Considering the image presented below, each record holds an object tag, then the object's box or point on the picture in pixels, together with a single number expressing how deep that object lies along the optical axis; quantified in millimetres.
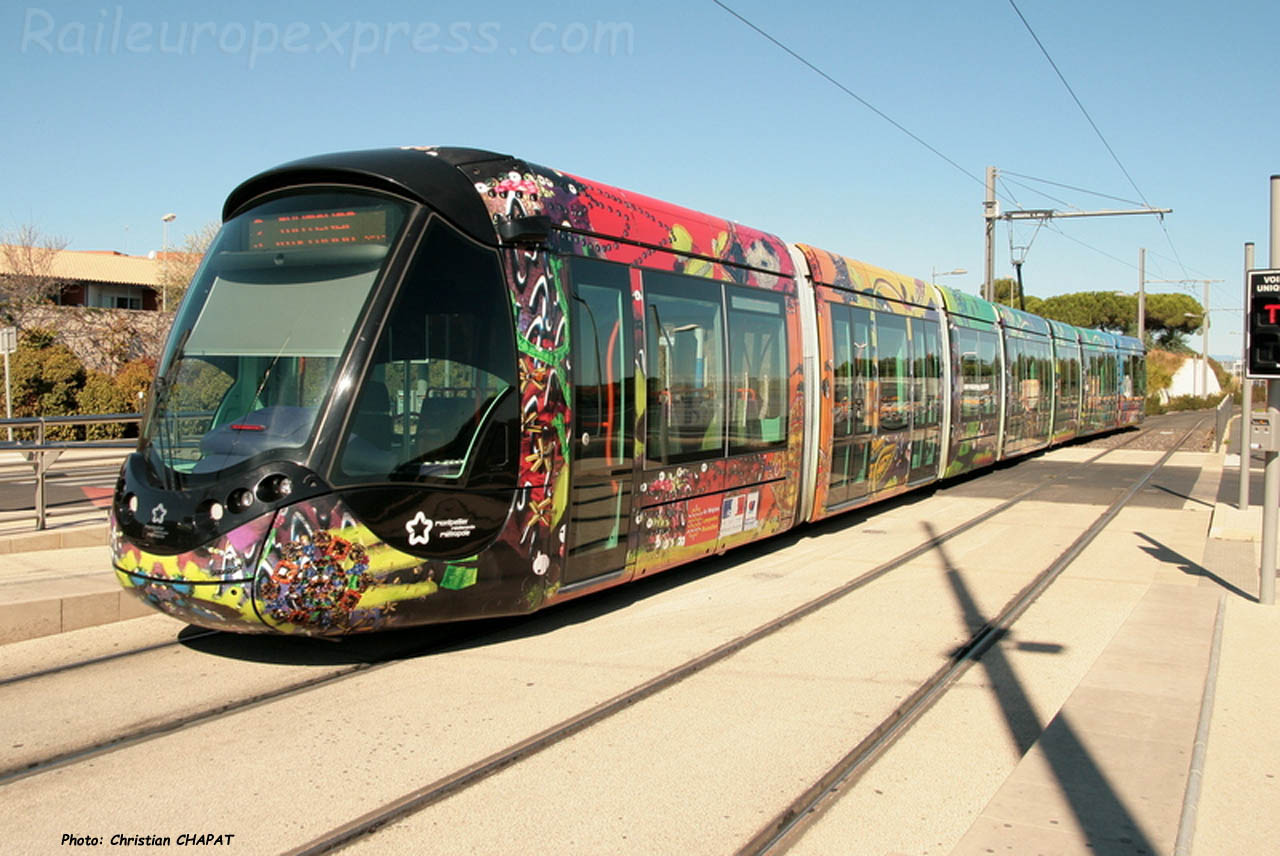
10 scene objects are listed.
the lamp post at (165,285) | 41594
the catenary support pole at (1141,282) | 51466
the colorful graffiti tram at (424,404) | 5875
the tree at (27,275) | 37969
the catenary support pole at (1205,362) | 66750
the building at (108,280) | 52438
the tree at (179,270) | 44188
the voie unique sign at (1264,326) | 8297
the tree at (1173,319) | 86375
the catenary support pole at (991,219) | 27531
